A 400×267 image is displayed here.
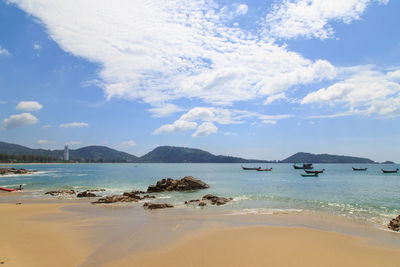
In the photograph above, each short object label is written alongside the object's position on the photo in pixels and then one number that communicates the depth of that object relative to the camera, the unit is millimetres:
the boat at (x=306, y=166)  105125
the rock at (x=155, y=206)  19217
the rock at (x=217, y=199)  21438
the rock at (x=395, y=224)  12641
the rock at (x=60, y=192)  28159
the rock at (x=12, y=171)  69412
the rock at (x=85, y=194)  26438
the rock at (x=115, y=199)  22219
